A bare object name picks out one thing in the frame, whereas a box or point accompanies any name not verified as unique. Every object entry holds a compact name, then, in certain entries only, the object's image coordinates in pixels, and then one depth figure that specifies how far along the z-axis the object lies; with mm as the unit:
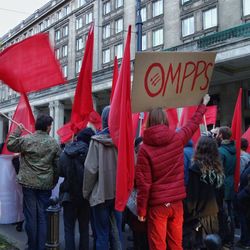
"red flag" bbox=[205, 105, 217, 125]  9734
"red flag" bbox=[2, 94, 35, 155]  5961
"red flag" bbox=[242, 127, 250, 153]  7907
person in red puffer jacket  3699
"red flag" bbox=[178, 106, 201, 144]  6656
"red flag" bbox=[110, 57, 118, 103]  6933
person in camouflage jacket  4672
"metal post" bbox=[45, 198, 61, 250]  3994
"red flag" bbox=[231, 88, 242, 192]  5637
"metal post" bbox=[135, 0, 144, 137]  12998
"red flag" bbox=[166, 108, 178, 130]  7575
